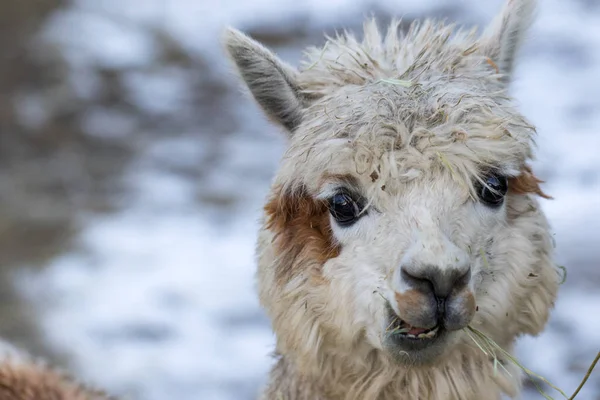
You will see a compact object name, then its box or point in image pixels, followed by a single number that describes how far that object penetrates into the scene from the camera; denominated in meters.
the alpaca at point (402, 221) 4.80
